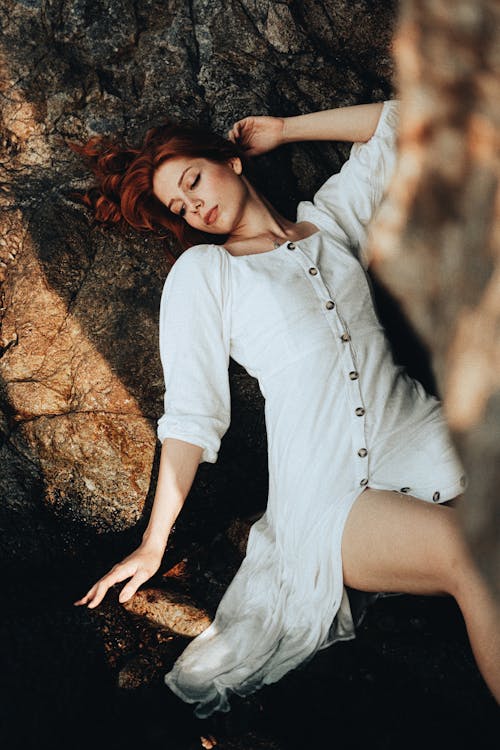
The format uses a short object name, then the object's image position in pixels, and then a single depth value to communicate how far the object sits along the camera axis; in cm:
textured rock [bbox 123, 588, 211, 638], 255
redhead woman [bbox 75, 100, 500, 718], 223
